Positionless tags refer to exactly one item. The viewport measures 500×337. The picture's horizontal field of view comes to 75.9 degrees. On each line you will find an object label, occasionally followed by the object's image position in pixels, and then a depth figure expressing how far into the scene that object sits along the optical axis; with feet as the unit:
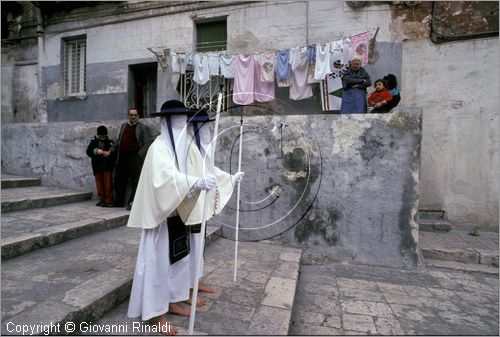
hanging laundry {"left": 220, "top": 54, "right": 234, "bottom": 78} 26.55
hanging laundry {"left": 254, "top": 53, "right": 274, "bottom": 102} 25.67
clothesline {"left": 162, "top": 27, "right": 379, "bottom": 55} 25.81
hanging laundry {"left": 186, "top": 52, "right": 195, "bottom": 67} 27.66
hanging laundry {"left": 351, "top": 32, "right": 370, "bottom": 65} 23.39
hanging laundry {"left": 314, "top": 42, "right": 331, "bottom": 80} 23.72
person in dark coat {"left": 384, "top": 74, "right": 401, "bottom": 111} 19.48
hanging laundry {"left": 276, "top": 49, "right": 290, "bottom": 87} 25.08
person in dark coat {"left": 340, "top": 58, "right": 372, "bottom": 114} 19.03
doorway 33.65
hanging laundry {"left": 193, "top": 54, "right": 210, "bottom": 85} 27.12
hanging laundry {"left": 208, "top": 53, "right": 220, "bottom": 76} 26.84
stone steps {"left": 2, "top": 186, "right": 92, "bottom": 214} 16.60
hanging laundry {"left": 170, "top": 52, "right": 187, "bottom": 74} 28.07
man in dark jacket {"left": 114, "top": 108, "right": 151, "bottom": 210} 19.65
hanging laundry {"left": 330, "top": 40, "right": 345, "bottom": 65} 23.50
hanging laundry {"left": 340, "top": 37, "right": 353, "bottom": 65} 23.47
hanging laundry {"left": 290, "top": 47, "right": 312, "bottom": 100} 24.79
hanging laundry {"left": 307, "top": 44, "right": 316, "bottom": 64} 24.32
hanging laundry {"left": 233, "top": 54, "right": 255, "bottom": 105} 25.98
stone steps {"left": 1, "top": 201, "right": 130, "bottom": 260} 12.01
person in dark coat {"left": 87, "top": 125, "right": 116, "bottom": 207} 20.06
